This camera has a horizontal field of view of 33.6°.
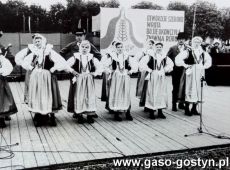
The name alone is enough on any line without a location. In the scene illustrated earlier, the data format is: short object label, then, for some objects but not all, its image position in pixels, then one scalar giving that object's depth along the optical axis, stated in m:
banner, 16.44
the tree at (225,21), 42.09
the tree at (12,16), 57.41
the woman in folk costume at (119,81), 8.10
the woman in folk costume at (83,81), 7.75
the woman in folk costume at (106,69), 8.10
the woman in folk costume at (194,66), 8.70
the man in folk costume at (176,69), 9.36
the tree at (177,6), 58.06
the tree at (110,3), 64.38
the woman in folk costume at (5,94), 7.25
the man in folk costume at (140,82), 9.83
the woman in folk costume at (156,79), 8.34
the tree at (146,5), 66.00
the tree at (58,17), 55.27
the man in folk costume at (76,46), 8.43
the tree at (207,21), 41.88
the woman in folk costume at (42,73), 7.40
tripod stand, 7.03
